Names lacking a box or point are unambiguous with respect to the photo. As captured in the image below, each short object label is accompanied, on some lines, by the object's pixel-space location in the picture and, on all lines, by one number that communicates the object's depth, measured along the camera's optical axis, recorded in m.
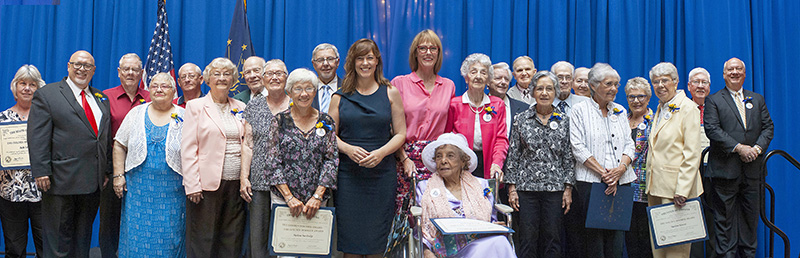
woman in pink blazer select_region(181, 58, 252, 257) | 3.43
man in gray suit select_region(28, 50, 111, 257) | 3.59
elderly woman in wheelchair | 3.07
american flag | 5.23
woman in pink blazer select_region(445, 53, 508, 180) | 3.67
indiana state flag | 5.21
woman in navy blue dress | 3.29
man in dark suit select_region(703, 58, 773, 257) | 4.35
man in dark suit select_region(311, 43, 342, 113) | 3.94
